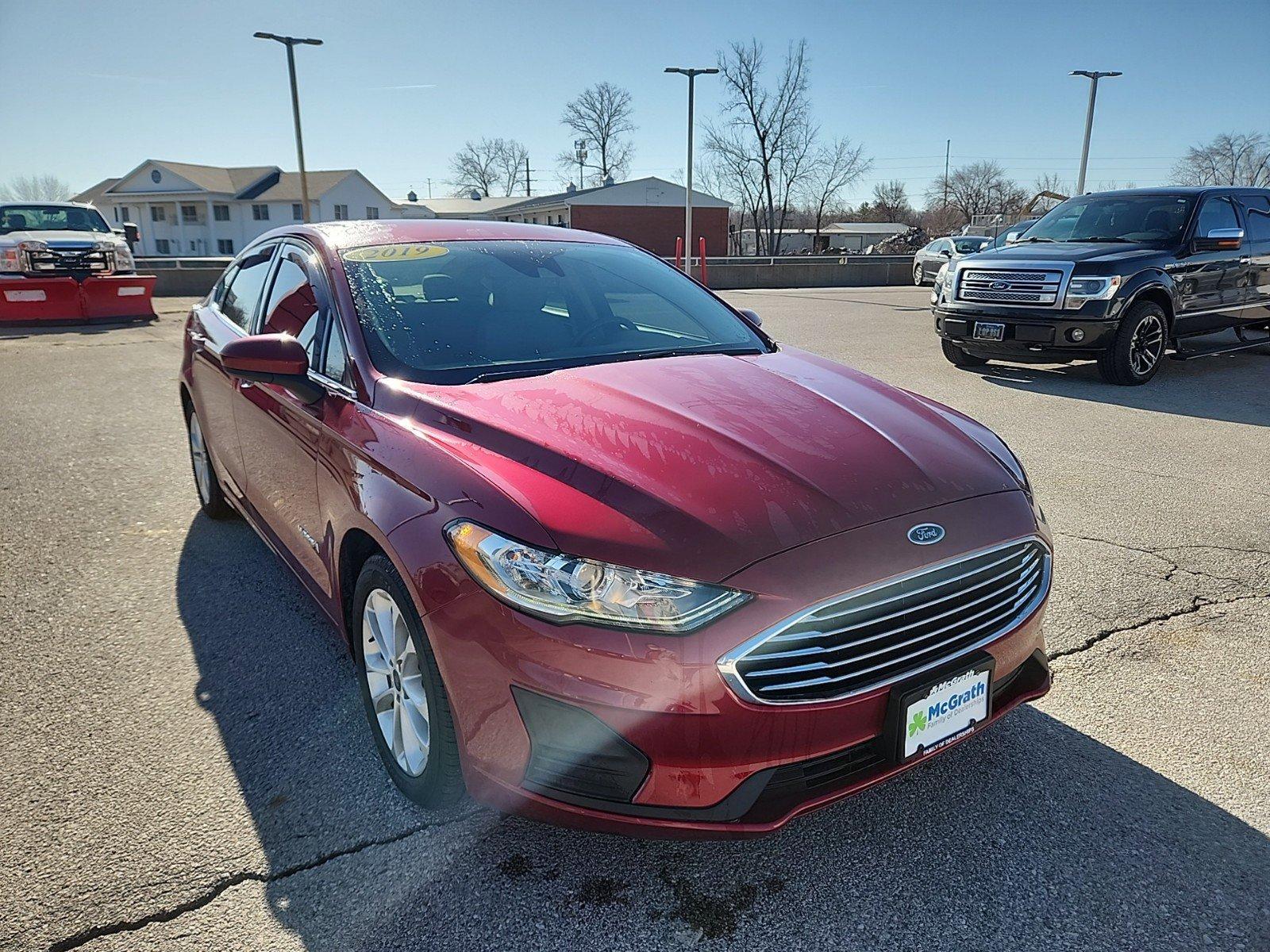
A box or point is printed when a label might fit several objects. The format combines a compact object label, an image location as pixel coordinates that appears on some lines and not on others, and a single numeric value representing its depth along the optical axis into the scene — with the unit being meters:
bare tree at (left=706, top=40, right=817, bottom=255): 51.70
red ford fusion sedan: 1.87
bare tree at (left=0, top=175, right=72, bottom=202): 97.84
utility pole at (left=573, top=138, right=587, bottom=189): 64.19
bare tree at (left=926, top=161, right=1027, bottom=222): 85.62
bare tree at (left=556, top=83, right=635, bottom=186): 67.31
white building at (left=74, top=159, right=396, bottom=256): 56.72
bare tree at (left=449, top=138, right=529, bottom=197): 89.12
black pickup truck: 8.40
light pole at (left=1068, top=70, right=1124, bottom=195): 28.05
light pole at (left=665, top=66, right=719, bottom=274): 24.22
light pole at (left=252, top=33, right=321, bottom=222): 24.88
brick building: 53.88
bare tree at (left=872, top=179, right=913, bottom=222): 103.12
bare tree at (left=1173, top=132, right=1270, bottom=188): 55.25
